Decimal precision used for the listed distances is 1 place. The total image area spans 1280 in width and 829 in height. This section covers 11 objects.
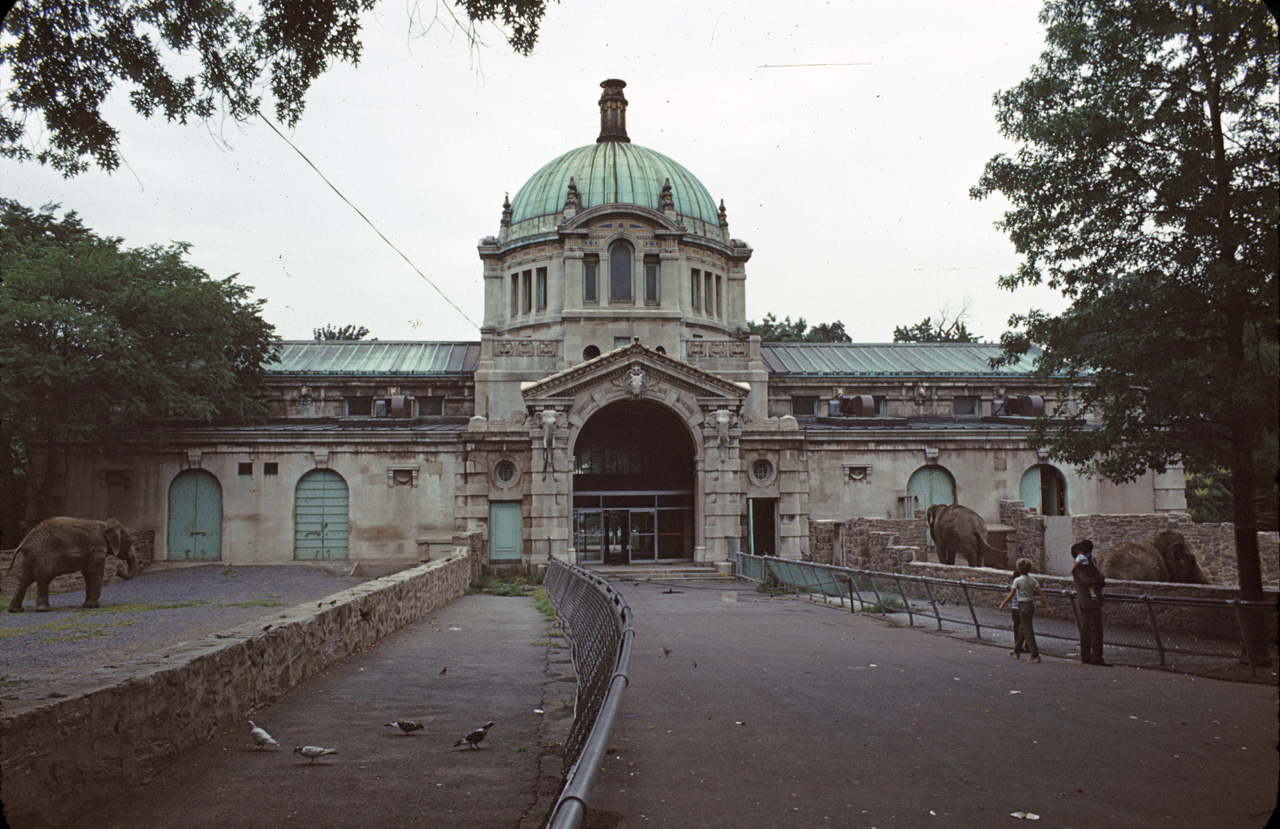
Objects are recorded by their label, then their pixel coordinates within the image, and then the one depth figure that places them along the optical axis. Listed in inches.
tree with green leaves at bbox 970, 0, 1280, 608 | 479.8
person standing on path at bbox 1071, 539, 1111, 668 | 585.6
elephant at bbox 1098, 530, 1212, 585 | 833.5
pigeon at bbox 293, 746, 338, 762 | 315.9
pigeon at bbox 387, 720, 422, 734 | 362.0
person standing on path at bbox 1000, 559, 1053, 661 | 620.4
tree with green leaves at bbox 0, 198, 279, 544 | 1211.8
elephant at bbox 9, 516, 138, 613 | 860.0
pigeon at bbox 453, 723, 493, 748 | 342.0
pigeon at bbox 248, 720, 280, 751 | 330.0
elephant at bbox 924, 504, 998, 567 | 1230.9
